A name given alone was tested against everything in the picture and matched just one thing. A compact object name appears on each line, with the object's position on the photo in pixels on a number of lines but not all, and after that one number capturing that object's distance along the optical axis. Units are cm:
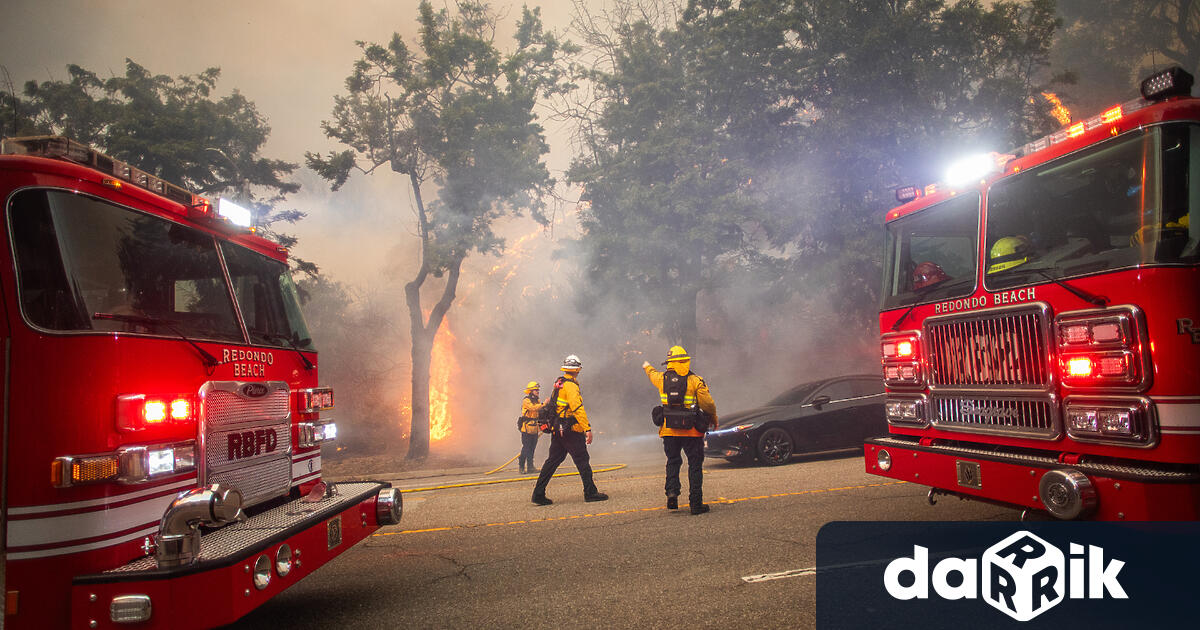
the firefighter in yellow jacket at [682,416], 729
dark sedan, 1102
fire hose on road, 1053
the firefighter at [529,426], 1295
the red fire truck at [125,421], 287
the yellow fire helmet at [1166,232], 383
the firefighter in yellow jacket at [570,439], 813
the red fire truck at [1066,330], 374
